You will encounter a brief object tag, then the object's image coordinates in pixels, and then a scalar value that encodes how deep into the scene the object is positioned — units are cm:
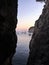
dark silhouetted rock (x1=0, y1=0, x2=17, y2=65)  613
